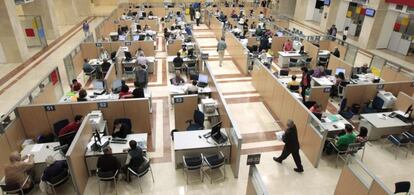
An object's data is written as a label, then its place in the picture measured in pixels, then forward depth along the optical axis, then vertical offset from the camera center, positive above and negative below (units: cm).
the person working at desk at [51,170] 613 -391
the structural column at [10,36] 1413 -277
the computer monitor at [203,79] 1016 -322
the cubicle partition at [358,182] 516 -364
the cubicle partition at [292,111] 753 -370
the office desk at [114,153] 693 -397
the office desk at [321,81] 1095 -352
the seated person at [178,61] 1270 -329
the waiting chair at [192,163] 676 -408
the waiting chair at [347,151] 733 -413
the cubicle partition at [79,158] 609 -377
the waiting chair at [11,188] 602 -420
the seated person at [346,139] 730 -376
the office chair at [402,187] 565 -378
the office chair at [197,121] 824 -383
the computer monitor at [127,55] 1315 -321
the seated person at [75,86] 998 -349
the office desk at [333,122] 792 -371
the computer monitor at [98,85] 1011 -348
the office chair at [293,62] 1416 -363
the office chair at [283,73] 1160 -339
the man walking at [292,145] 693 -383
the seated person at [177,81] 1069 -348
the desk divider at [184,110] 866 -370
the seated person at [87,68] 1194 -344
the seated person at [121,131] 748 -373
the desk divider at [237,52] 1373 -335
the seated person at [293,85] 1040 -346
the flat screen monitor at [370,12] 1687 -141
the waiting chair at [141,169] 648 -408
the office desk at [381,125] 842 -386
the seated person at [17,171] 603 -388
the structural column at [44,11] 1847 -189
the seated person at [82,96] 857 -328
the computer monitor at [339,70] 1152 -321
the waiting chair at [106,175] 632 -410
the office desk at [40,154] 666 -398
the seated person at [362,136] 736 -374
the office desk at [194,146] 710 -387
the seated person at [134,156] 647 -378
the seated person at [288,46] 1485 -299
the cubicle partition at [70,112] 780 -351
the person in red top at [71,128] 717 -353
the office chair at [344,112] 947 -402
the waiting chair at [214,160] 678 -406
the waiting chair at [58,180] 612 -413
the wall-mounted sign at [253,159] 513 -301
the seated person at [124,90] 930 -338
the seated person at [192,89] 965 -339
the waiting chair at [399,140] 796 -409
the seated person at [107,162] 629 -382
